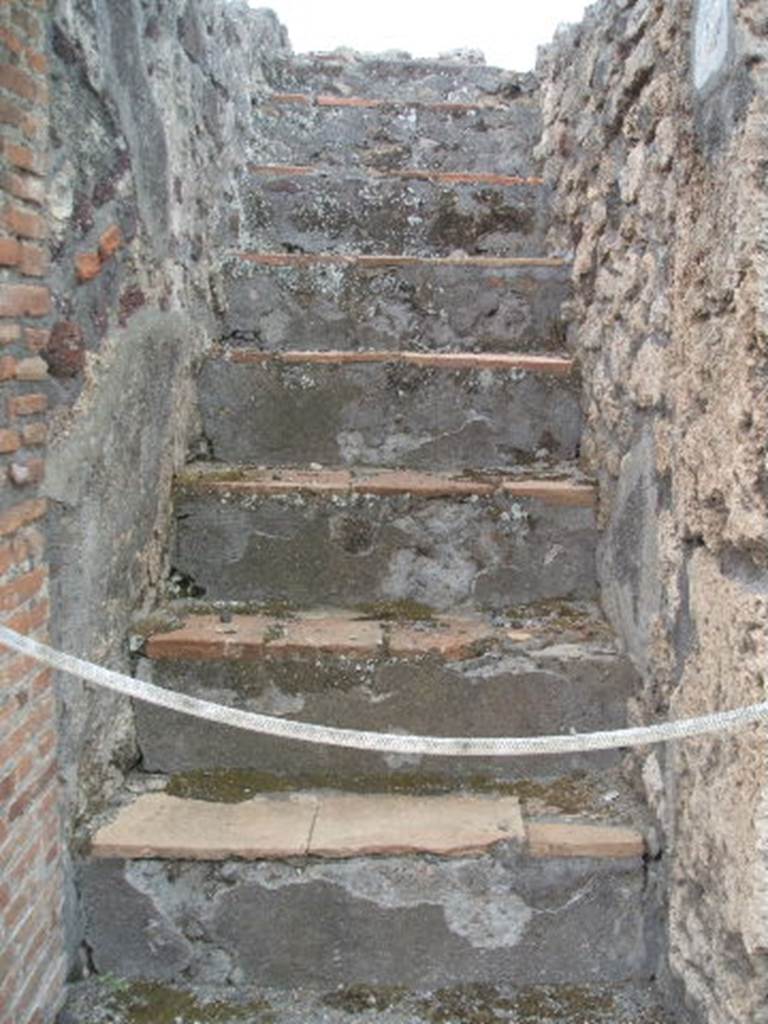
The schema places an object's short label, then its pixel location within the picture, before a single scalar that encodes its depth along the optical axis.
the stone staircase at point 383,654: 2.00
